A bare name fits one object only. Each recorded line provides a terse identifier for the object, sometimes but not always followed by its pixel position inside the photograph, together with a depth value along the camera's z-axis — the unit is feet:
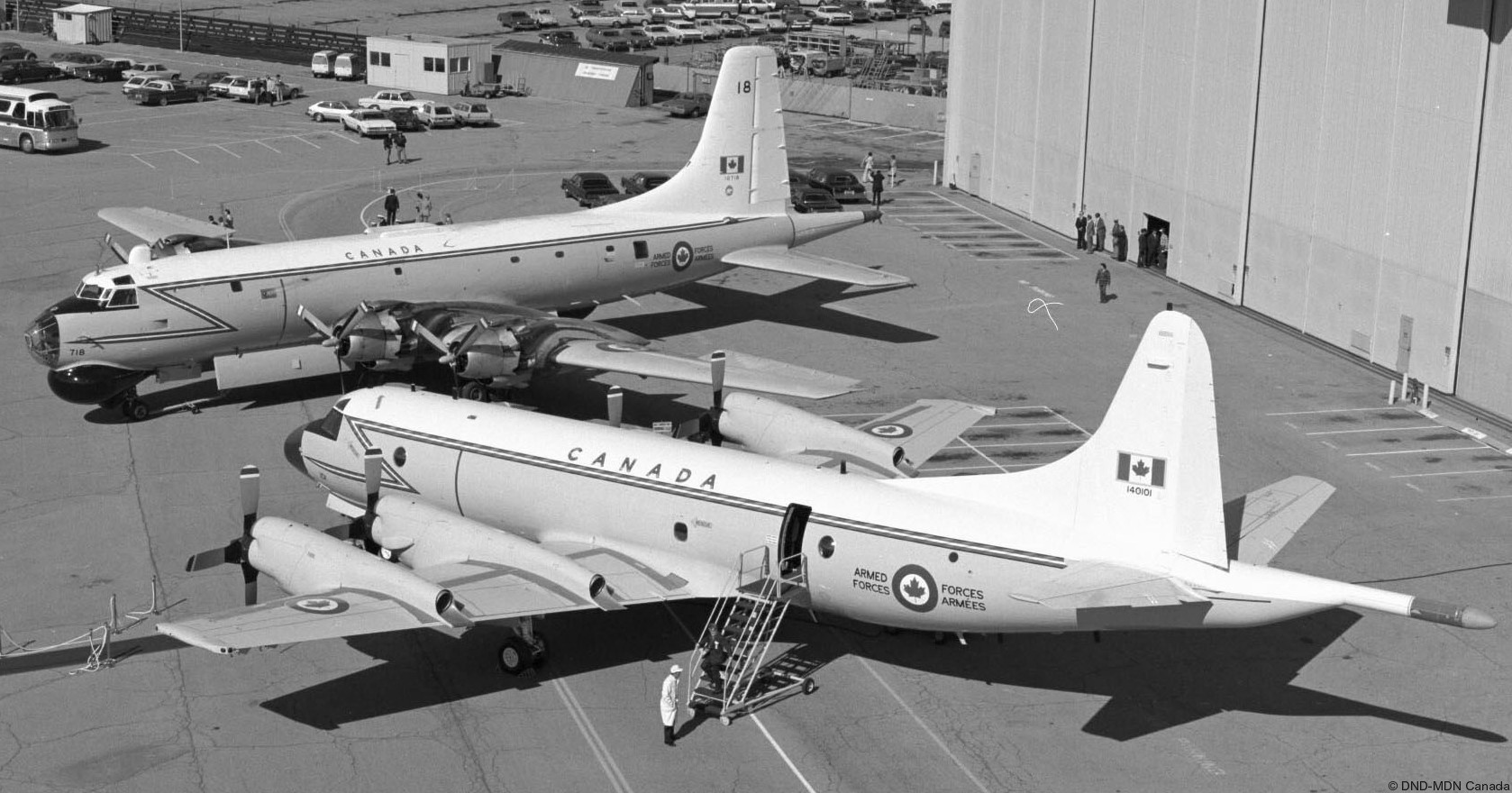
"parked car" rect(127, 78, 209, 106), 297.12
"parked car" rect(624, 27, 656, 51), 370.12
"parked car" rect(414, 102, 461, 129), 280.51
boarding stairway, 86.69
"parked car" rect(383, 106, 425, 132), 279.08
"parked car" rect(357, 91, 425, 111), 282.77
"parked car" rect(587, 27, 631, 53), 362.33
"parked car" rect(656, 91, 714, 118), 297.12
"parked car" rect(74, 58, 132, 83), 320.70
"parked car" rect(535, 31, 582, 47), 358.66
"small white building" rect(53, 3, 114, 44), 358.43
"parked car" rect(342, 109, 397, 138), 271.28
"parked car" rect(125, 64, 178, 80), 309.63
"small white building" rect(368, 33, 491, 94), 309.83
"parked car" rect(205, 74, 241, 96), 307.58
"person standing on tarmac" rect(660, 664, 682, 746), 81.87
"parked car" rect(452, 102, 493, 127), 283.59
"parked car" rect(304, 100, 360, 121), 282.97
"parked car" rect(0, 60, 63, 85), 306.14
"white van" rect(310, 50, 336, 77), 329.52
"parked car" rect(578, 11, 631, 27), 398.83
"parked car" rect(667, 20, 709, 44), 383.24
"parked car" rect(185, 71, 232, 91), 308.91
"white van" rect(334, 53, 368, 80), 324.19
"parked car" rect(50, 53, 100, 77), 322.55
